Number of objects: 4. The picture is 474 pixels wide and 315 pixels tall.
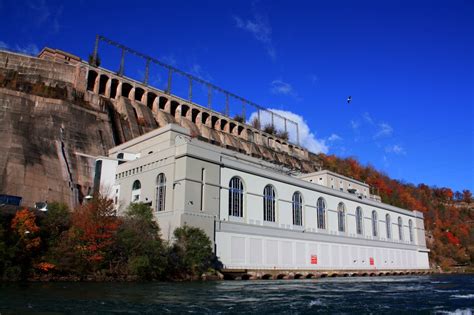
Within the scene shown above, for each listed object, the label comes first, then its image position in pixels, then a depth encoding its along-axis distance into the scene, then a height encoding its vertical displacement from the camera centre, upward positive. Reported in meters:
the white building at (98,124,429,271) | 37.12 +6.00
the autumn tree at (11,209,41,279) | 26.02 +1.36
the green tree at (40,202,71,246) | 28.48 +2.68
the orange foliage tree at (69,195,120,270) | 28.08 +2.10
